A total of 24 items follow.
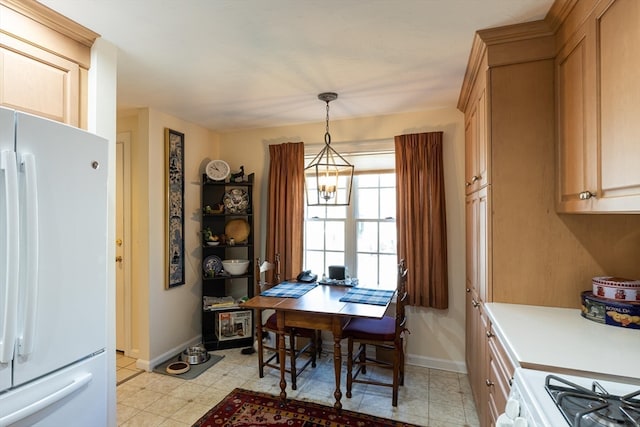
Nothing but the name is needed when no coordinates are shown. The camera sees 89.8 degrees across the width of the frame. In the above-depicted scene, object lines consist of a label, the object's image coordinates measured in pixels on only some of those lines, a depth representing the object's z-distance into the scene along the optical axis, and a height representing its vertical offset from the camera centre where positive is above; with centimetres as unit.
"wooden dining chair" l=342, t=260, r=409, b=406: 244 -94
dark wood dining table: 232 -71
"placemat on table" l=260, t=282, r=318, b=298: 278 -69
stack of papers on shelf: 348 -96
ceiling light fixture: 242 +26
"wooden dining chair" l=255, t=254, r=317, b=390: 269 -114
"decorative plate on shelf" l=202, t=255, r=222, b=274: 357 -54
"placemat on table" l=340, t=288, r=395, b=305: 253 -68
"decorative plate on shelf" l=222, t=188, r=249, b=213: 365 +16
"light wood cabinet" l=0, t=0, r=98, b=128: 150 +78
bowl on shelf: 355 -57
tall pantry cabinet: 171 +29
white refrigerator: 119 -24
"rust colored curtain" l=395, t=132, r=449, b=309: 298 -3
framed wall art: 323 +9
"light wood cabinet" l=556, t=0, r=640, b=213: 113 +42
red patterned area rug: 223 -145
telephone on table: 327 -64
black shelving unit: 346 -79
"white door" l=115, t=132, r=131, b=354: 325 -30
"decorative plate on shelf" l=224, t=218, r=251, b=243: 370 -17
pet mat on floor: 291 -144
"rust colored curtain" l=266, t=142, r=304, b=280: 347 +8
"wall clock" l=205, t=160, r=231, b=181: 358 +51
